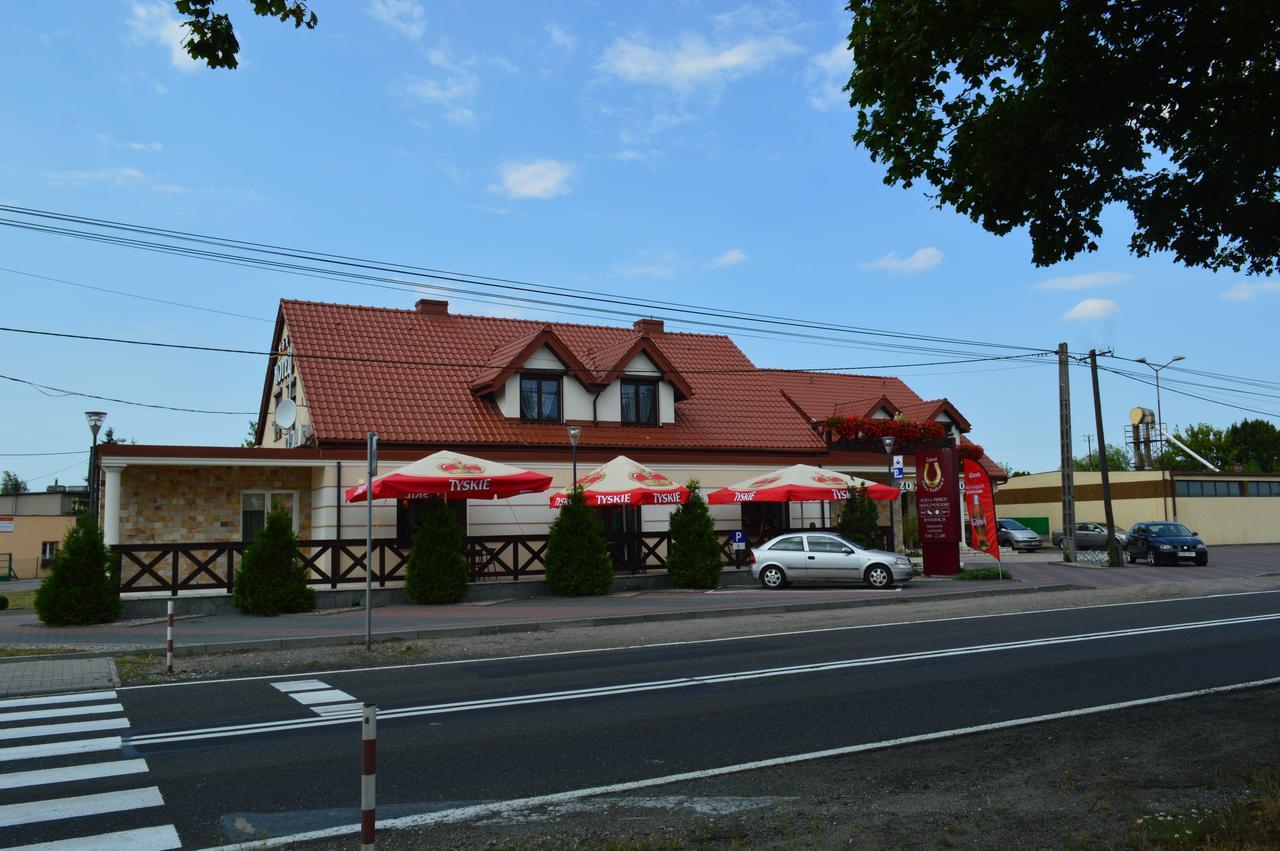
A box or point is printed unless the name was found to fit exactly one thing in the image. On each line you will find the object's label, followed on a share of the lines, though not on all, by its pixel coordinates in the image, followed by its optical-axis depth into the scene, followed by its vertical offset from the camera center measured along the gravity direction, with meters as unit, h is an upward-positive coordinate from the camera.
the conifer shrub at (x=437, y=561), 21.05 -0.85
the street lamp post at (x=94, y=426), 20.84 +2.12
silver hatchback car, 23.97 -1.25
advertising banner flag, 26.70 +0.15
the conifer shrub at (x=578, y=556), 22.45 -0.87
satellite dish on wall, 25.18 +2.76
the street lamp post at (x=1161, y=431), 43.64 +4.69
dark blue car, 34.38 -1.44
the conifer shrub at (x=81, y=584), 17.67 -0.99
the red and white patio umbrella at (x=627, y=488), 22.86 +0.65
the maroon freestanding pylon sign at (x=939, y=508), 26.56 +0.02
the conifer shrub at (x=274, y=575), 19.06 -0.97
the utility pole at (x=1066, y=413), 31.78 +2.95
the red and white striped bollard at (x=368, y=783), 4.25 -1.13
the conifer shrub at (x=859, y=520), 27.86 -0.26
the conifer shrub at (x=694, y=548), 24.25 -0.82
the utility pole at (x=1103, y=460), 33.50 +1.53
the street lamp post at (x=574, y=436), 23.39 +1.90
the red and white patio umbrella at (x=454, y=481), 20.66 +0.81
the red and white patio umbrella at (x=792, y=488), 24.91 +0.62
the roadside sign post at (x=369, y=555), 14.63 -0.49
